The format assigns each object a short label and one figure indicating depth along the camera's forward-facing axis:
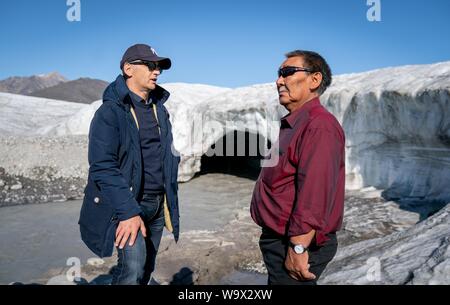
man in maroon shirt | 1.60
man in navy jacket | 2.07
